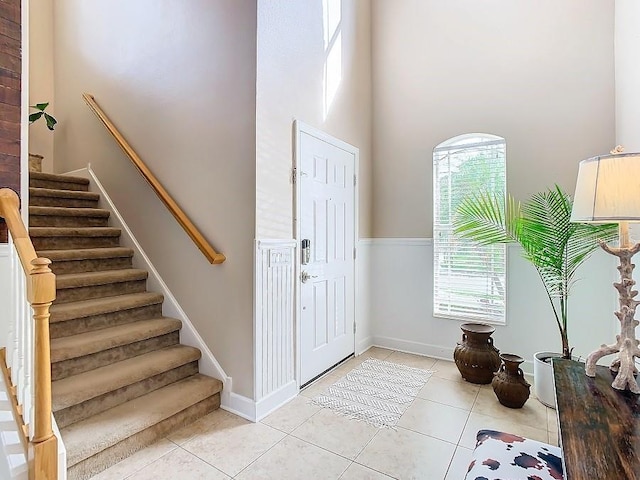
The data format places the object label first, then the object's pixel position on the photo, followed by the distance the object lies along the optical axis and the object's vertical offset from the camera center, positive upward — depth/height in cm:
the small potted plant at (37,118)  388 +131
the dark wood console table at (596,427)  86 -56
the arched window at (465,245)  319 -5
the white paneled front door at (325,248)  280 -8
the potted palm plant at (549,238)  246 +1
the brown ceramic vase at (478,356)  284 -96
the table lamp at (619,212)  129 +11
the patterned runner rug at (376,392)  240 -119
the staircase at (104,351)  191 -78
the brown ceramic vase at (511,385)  246 -104
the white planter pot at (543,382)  251 -104
